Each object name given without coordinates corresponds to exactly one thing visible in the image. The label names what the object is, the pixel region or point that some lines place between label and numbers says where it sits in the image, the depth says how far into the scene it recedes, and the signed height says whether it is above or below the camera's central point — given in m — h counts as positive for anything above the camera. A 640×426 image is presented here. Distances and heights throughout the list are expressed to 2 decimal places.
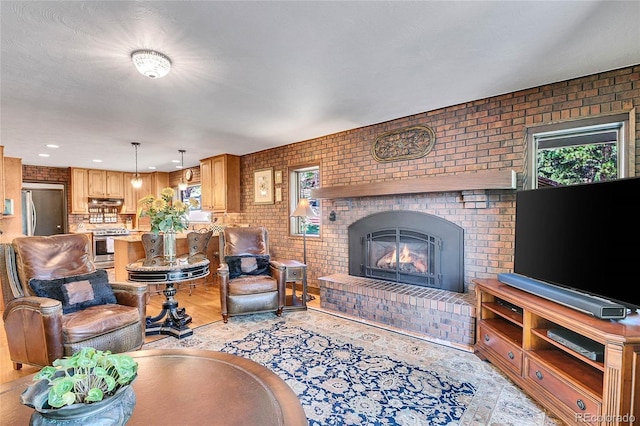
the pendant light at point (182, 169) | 5.34 +0.95
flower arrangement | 3.18 -0.06
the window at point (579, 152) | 2.45 +0.50
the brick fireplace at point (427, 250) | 2.89 -0.51
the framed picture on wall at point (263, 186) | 5.27 +0.38
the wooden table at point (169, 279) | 2.95 -0.74
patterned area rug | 1.86 -1.32
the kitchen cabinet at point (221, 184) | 5.62 +0.45
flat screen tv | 1.67 -0.20
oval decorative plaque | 3.46 +0.79
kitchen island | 4.52 -0.71
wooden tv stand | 1.49 -0.99
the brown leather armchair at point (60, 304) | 2.22 -0.82
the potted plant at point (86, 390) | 0.88 -0.59
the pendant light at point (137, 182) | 5.63 +0.47
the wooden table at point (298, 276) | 3.89 -0.92
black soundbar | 1.65 -0.58
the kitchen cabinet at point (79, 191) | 6.93 +0.37
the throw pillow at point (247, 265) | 3.77 -0.76
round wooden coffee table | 1.14 -0.83
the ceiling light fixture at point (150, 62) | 2.08 +1.04
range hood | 7.30 +0.11
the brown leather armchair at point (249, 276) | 3.47 -0.88
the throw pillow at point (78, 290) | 2.43 -0.72
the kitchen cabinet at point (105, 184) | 7.19 +0.57
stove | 6.76 -0.96
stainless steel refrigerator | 6.25 -0.07
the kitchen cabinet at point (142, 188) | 7.74 +0.49
